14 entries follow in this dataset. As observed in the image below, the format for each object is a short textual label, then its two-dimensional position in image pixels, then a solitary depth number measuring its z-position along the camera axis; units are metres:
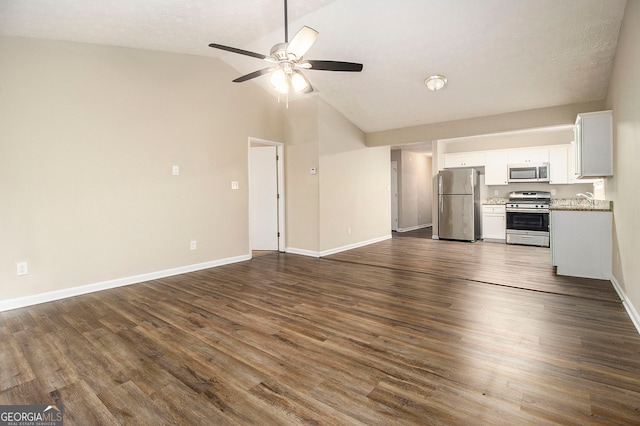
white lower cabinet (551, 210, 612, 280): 3.96
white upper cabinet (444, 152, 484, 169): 7.38
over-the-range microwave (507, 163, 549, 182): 6.59
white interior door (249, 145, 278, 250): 6.20
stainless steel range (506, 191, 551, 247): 6.43
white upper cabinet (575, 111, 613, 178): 3.78
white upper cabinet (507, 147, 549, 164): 6.61
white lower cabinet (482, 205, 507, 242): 6.96
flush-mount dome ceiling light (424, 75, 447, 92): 4.52
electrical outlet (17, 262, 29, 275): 3.36
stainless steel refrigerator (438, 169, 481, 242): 7.24
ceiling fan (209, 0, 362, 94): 2.78
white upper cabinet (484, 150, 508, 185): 7.07
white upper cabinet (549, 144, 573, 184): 6.38
